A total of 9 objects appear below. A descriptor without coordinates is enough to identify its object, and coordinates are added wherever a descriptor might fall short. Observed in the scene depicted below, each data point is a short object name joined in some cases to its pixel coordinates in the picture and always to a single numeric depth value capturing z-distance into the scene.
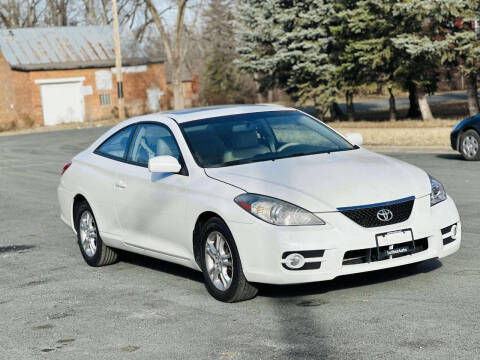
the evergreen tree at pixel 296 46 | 39.09
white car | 6.76
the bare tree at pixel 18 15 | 87.81
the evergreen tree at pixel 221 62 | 77.81
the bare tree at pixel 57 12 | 89.50
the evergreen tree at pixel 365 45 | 35.84
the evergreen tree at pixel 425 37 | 32.38
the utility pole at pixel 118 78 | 44.09
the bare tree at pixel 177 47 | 56.71
